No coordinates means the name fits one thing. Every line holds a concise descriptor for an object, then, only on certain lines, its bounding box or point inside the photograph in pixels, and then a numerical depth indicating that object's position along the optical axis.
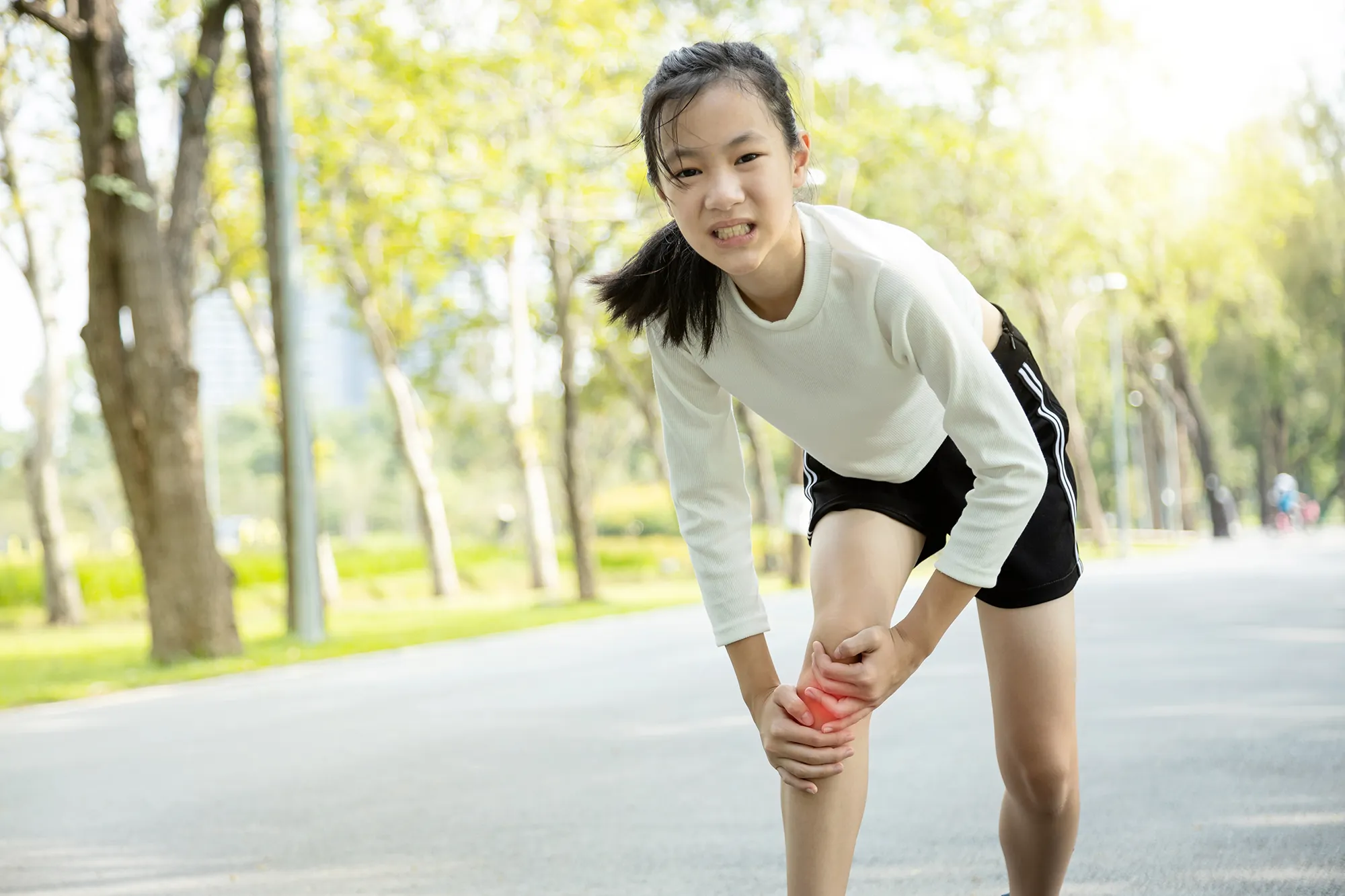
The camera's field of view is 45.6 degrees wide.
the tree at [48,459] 26.31
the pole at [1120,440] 32.78
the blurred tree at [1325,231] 39.88
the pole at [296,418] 15.89
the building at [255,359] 29.94
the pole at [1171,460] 57.62
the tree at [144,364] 13.84
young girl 2.76
